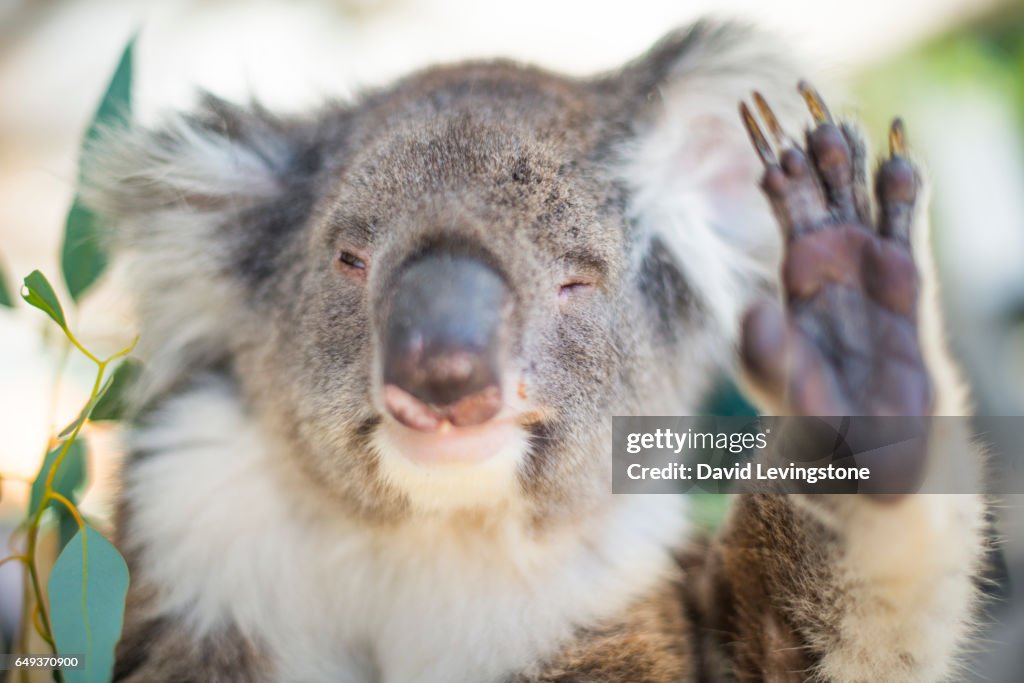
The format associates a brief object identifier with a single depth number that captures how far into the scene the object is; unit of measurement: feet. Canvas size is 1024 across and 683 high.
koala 1.13
